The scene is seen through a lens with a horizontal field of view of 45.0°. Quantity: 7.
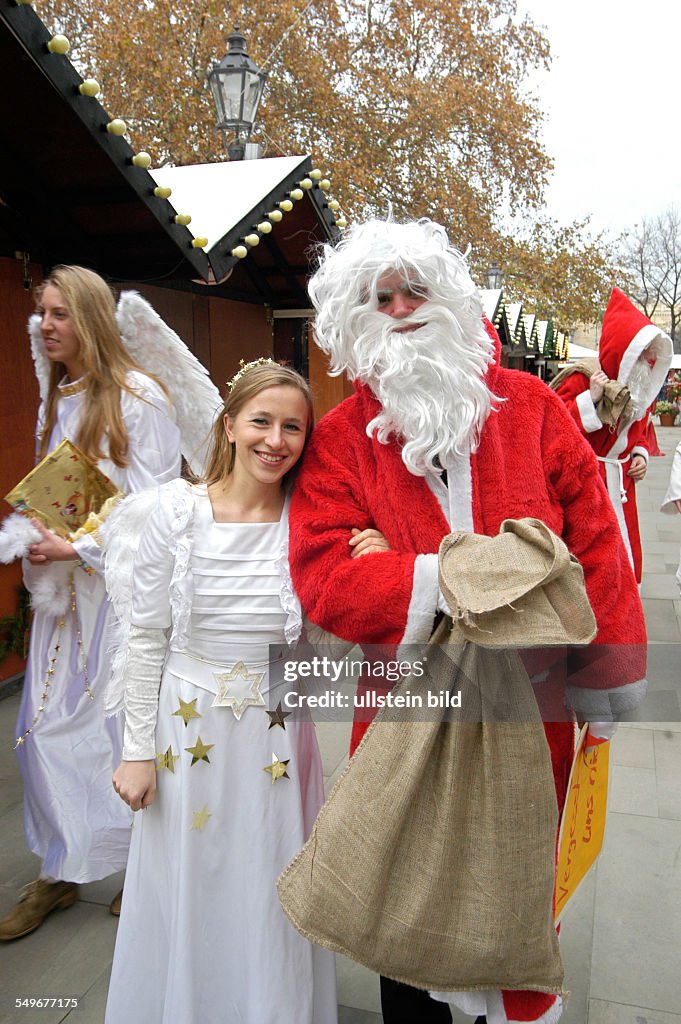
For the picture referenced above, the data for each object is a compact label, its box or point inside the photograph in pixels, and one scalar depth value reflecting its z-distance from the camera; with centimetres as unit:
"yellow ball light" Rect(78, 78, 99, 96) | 340
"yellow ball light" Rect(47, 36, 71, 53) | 317
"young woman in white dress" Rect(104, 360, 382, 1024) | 183
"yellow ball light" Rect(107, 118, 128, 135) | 365
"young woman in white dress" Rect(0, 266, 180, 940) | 250
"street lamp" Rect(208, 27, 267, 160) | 682
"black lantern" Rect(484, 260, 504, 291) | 1571
